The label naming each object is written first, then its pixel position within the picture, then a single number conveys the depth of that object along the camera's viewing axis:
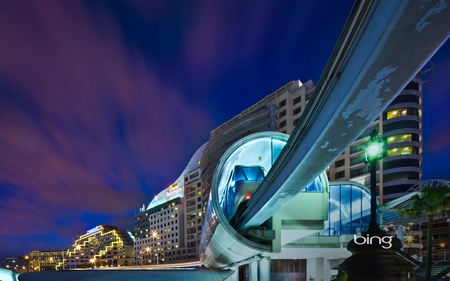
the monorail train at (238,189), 21.33
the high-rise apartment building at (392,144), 57.66
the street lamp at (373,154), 10.68
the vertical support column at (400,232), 40.18
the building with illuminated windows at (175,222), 106.88
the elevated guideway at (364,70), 4.37
